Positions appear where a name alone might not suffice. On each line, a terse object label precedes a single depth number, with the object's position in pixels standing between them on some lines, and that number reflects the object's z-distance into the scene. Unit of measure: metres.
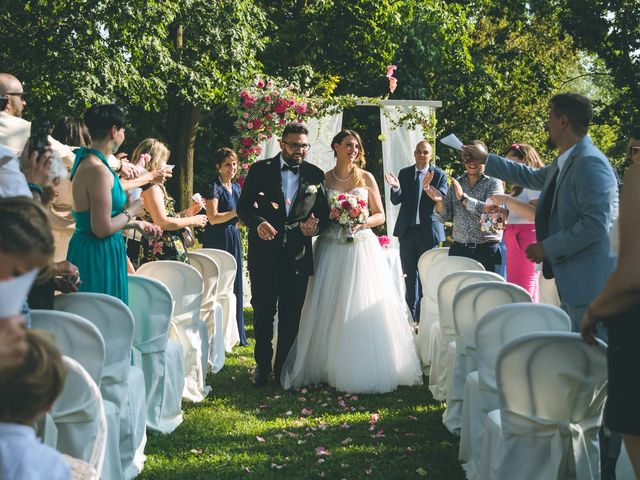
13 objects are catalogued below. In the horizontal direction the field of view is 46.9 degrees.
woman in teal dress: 4.19
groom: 6.28
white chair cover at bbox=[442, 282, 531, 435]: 4.53
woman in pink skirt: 7.08
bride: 6.36
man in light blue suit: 3.76
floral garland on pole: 10.16
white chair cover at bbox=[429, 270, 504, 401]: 5.31
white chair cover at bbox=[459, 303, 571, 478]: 3.76
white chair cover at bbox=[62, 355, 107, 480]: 2.22
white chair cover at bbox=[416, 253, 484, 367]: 6.32
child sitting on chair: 1.70
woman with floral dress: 6.13
